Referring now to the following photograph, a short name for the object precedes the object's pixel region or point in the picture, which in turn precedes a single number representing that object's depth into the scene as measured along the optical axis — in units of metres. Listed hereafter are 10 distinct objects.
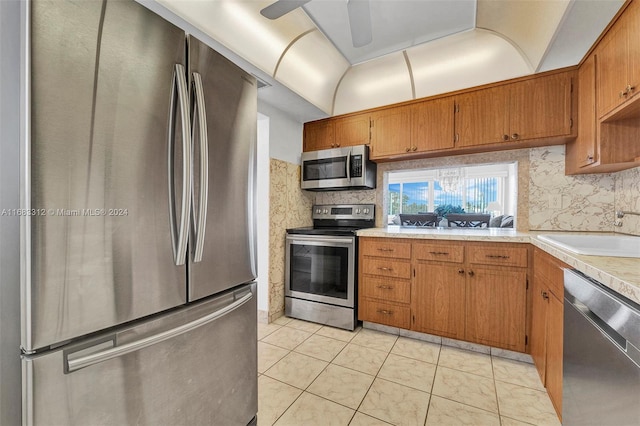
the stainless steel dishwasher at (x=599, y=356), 0.77
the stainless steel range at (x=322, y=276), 2.58
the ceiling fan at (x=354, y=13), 1.41
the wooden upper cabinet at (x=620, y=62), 1.37
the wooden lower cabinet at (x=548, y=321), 1.39
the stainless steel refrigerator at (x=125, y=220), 0.68
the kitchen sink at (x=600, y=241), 1.59
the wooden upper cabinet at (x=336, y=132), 2.96
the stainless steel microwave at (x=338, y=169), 2.85
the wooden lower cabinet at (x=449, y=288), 2.01
